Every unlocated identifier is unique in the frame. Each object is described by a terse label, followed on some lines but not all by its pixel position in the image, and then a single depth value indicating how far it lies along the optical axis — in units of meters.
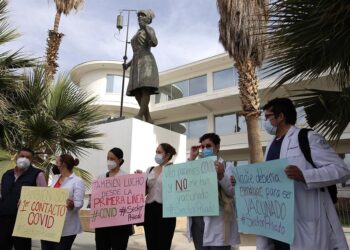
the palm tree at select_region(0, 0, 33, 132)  6.14
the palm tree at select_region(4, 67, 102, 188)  6.33
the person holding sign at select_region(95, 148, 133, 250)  4.41
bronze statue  8.84
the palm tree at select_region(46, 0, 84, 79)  11.22
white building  24.50
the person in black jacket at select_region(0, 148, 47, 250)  4.60
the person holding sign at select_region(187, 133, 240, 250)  3.62
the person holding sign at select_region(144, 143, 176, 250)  4.43
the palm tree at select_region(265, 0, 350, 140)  3.50
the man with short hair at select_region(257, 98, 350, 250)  2.61
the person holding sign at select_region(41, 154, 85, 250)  4.28
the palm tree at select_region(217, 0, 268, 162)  10.90
